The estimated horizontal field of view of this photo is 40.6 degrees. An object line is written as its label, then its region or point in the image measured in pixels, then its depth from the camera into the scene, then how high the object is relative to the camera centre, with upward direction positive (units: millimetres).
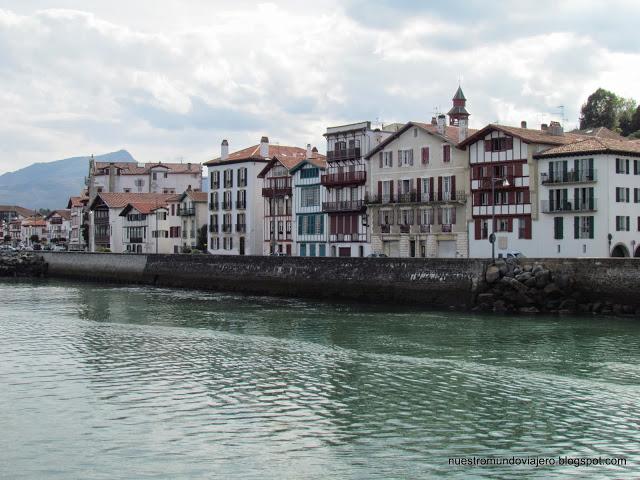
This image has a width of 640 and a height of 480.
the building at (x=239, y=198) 94625 +7903
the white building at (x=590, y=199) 62625 +4891
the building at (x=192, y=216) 105812 +6471
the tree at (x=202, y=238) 103700 +3661
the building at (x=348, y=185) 80812 +7859
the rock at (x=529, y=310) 49531 -2528
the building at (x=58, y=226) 172625 +8891
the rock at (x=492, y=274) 52250 -467
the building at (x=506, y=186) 66750 +6415
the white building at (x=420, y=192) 72375 +6481
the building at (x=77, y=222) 142625 +8147
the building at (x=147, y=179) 144625 +15246
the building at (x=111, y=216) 120744 +7557
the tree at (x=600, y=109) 109438 +20022
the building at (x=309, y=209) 85188 +5842
